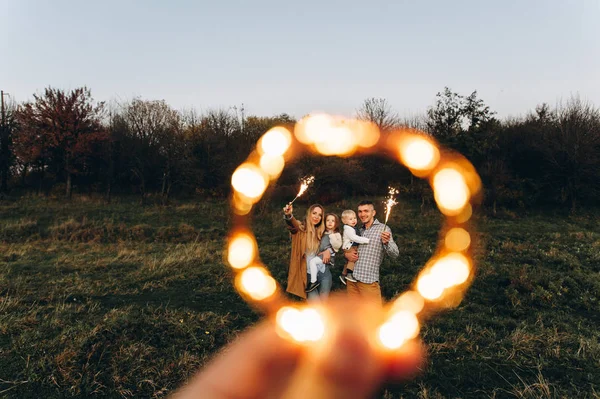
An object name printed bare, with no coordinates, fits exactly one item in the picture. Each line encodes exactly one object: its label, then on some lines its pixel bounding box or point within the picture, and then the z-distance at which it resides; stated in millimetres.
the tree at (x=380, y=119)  40344
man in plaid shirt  5420
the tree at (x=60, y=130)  27469
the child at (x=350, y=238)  5453
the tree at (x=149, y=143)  27828
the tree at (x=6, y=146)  28375
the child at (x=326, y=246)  5889
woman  5992
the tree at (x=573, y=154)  22719
